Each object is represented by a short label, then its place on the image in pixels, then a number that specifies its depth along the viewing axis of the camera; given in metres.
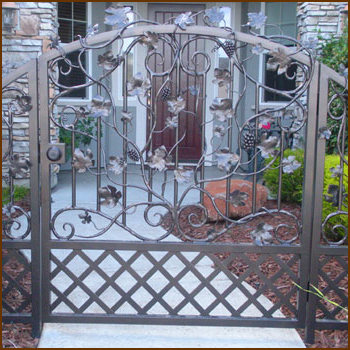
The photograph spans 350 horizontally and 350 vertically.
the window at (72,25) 7.09
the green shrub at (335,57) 4.62
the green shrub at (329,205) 3.30
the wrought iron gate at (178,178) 2.30
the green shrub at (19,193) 4.81
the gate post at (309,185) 2.30
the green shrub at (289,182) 4.91
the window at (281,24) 6.92
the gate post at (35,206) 2.31
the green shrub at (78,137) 6.40
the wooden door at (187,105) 7.41
